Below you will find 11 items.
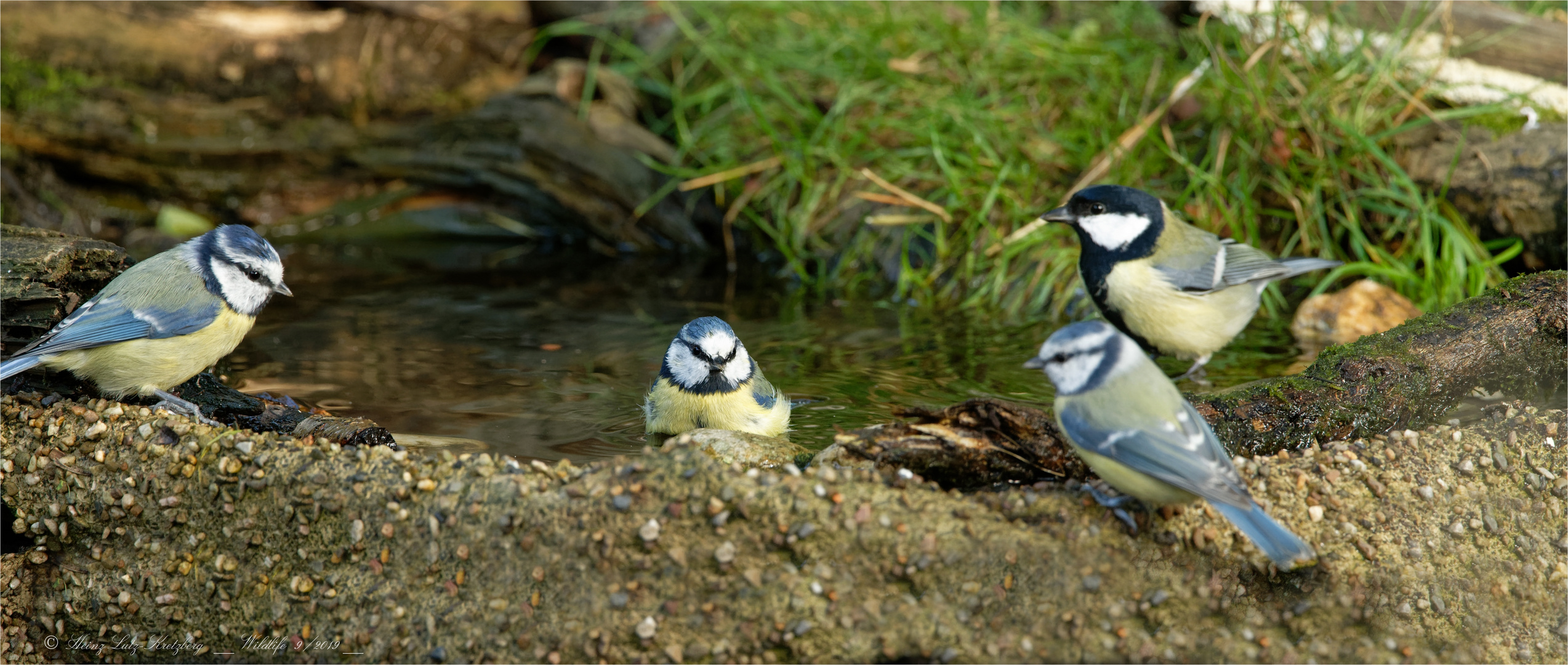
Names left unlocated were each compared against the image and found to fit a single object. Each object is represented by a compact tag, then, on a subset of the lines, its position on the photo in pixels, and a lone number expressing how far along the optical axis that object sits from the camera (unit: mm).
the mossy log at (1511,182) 9031
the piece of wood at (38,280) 6039
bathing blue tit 6922
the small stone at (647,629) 4574
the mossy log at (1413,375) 5922
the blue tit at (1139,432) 4406
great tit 7195
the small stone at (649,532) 4621
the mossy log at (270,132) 12437
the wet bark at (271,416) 5777
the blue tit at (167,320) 5812
